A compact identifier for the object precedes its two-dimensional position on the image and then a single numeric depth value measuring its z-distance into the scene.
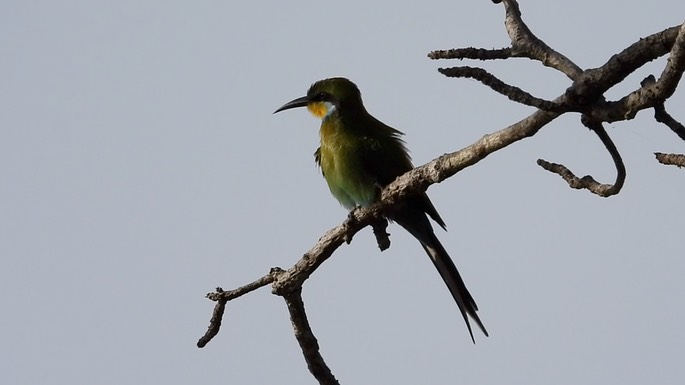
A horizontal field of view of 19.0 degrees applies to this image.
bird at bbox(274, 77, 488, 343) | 8.49
